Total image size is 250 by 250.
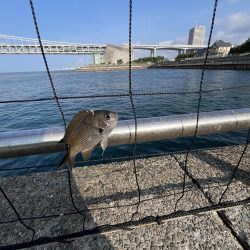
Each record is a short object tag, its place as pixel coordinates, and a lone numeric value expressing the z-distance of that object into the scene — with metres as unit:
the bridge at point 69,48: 111.38
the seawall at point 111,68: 106.23
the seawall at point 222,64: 56.09
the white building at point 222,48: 115.81
